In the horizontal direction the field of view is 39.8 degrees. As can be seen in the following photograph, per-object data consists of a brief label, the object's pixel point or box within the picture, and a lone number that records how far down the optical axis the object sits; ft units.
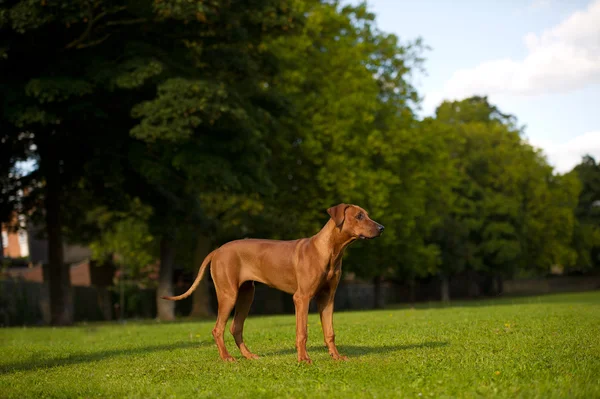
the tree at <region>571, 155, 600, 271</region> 244.63
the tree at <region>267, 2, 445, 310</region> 124.77
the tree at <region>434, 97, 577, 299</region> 196.34
